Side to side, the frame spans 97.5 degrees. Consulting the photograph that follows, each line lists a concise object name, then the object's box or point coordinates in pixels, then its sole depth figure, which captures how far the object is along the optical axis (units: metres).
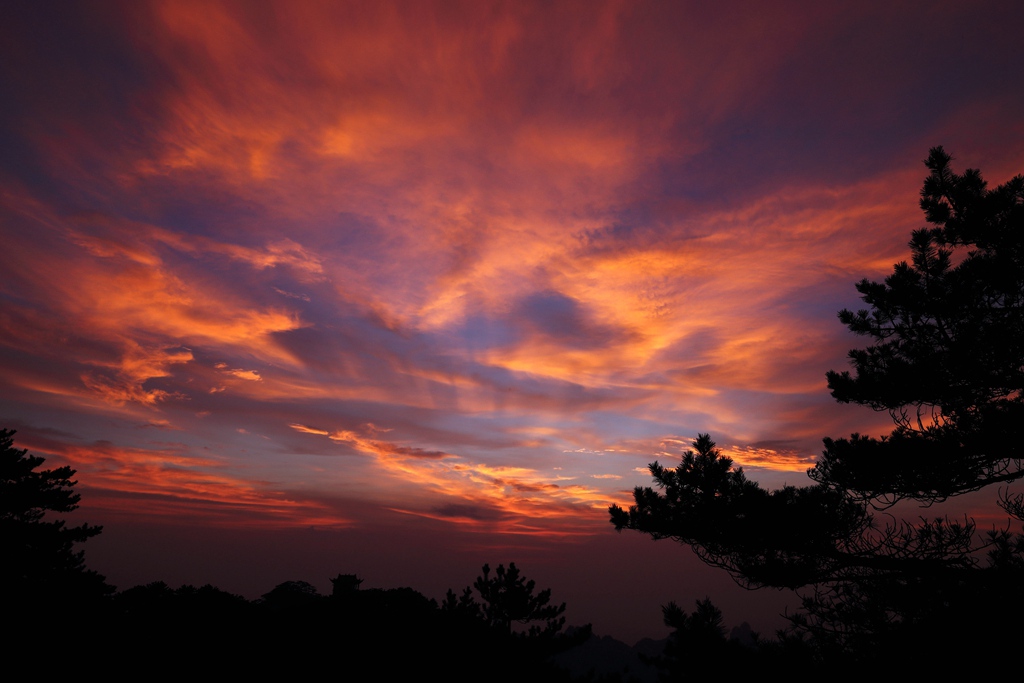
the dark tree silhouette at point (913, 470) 9.20
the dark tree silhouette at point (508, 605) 24.95
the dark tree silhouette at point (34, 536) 25.88
